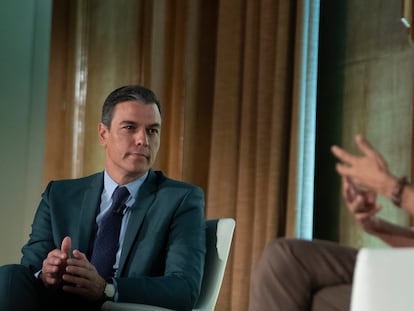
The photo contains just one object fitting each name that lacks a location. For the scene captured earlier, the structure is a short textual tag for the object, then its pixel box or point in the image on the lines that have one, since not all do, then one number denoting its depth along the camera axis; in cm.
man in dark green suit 709
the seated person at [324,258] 670
